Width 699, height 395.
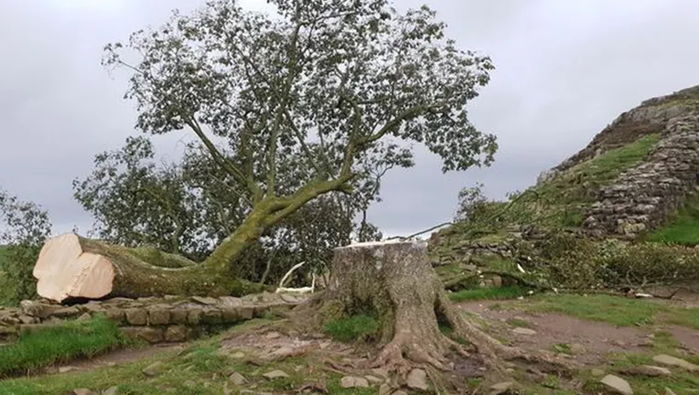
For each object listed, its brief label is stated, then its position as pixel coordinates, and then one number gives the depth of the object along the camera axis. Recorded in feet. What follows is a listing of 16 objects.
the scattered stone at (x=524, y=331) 25.00
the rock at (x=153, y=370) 18.05
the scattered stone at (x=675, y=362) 20.54
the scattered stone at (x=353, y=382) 16.99
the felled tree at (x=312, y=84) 53.01
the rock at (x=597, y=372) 18.93
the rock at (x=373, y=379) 17.34
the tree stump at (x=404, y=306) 19.30
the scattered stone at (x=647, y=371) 19.22
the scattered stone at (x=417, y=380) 16.99
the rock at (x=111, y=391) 16.33
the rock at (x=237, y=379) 17.06
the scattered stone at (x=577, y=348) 22.17
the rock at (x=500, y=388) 16.97
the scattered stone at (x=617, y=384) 17.64
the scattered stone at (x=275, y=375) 17.37
